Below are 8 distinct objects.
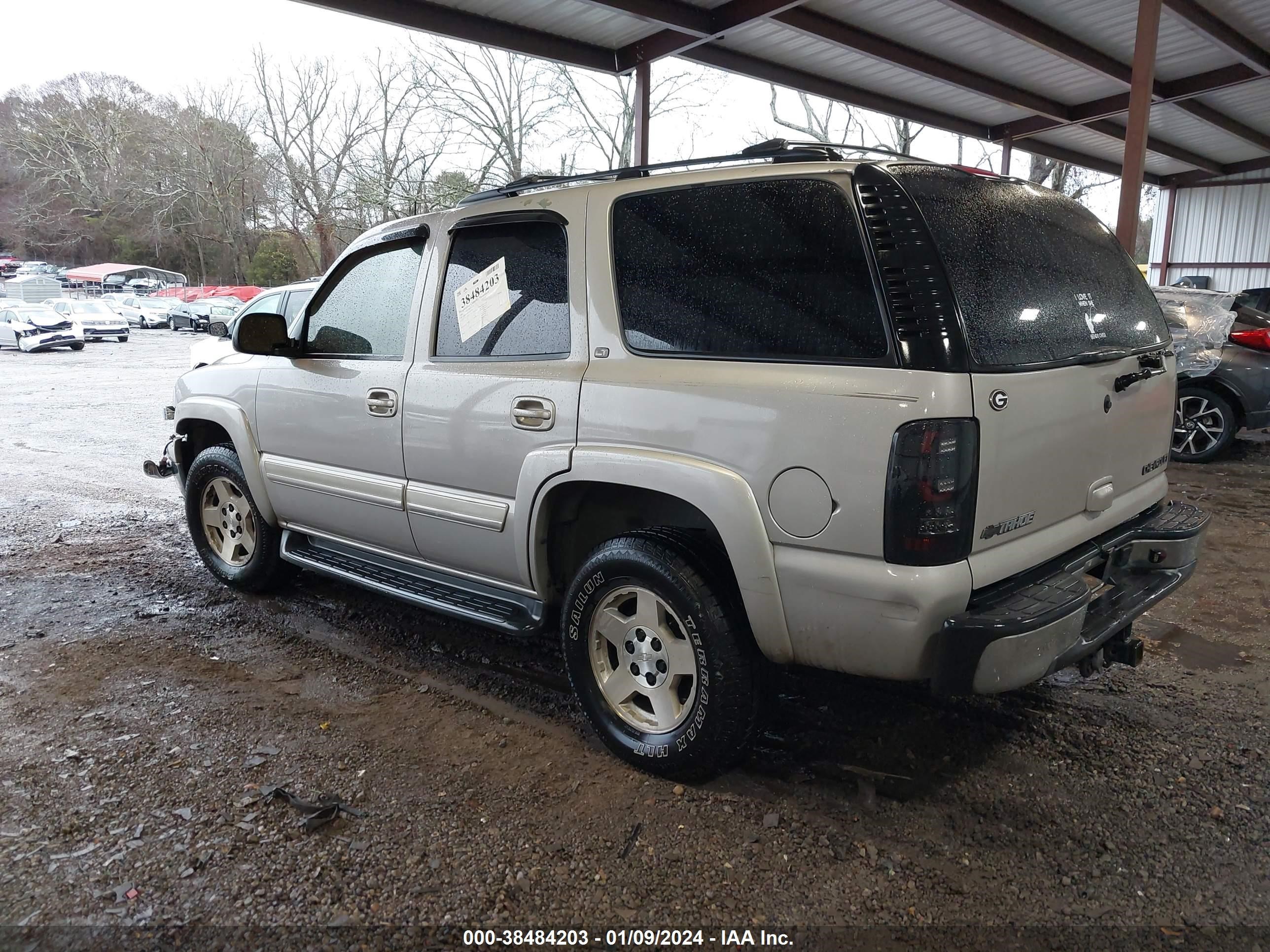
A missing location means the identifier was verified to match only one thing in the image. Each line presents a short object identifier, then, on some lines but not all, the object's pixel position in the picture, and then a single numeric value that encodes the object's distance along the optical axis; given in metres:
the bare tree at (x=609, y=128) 26.61
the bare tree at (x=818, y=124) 29.27
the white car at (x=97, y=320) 26.39
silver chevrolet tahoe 2.30
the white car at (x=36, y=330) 23.61
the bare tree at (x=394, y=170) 19.88
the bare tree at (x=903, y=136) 26.87
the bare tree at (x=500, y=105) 25.67
